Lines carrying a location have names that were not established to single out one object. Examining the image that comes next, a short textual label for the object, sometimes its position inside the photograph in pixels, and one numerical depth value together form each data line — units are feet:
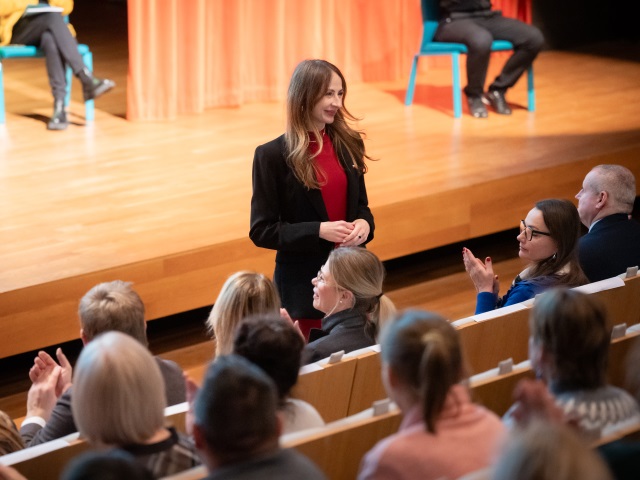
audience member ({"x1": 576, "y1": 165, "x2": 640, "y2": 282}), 18.89
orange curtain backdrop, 33.80
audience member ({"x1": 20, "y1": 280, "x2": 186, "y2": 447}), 14.48
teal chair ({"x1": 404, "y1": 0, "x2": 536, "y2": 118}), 34.75
